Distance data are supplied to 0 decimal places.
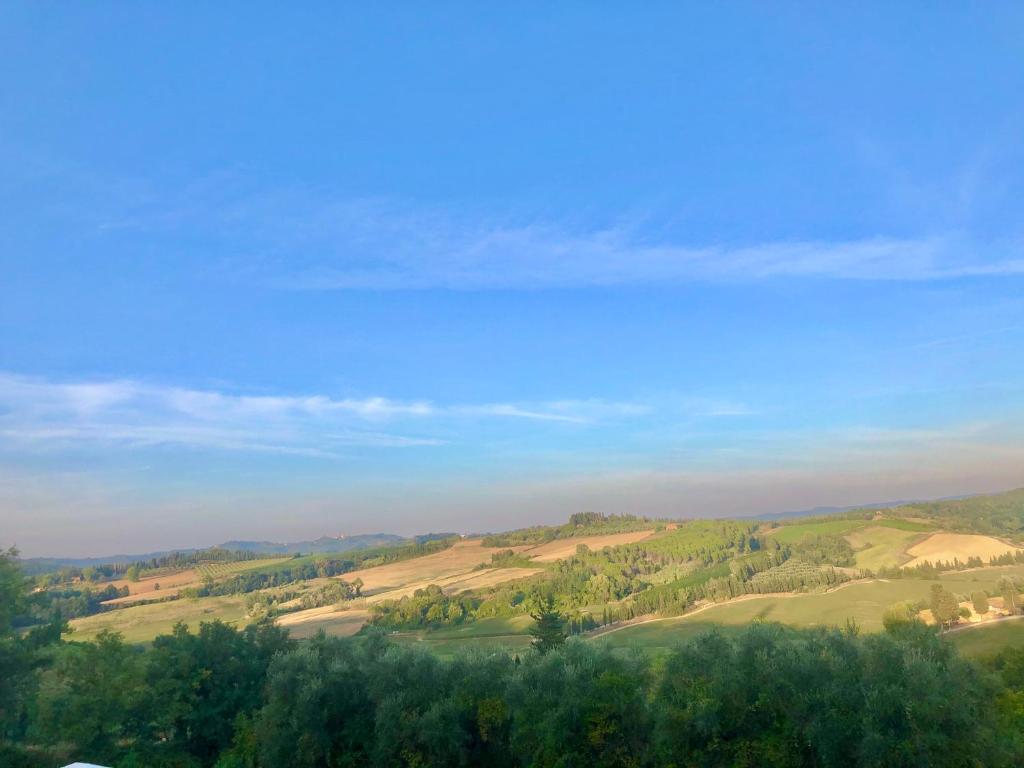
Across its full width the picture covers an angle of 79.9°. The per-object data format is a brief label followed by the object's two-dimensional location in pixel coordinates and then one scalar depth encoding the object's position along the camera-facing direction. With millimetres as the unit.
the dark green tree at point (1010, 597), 99462
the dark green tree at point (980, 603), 99500
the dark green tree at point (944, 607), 96375
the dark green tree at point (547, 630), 75750
